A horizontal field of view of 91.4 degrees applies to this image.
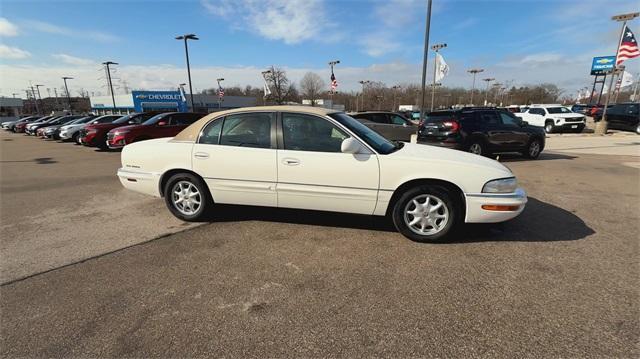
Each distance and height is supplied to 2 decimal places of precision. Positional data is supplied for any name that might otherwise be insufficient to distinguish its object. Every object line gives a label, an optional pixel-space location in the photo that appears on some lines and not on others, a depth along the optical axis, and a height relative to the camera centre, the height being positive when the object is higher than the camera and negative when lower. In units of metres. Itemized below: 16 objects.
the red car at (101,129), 13.79 -0.94
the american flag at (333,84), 26.19 +1.85
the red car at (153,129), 11.62 -0.78
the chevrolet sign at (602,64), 42.47 +5.39
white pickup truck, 20.17 -0.87
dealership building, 54.12 +1.07
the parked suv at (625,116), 19.00 -0.76
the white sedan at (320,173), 3.58 -0.79
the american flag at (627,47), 15.23 +2.73
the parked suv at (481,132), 9.23 -0.79
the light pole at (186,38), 26.59 +5.83
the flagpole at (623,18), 15.84 +4.38
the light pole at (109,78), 46.34 +4.68
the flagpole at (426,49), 13.12 +2.38
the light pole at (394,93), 81.62 +3.45
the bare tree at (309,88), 66.19 +3.93
